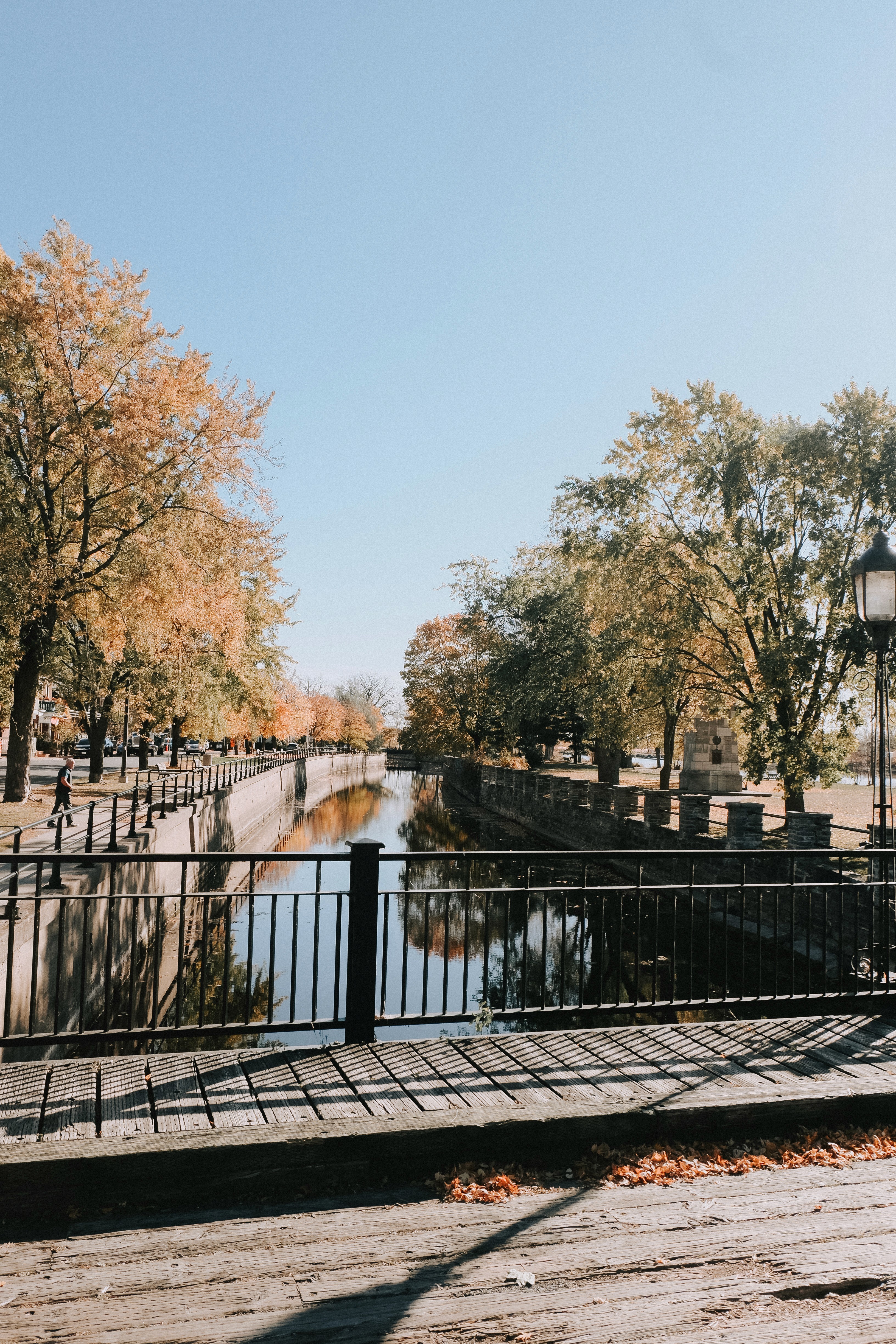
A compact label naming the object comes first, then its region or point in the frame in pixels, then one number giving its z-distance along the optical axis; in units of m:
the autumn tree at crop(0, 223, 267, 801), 17.50
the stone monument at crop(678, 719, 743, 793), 34.28
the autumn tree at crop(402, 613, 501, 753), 55.12
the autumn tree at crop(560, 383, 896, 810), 18.88
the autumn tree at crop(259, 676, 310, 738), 45.66
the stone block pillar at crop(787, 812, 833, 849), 14.62
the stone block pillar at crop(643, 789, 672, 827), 22.38
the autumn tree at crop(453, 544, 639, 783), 25.09
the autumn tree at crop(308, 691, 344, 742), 95.50
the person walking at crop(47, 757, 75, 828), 16.61
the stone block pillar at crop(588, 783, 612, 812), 27.16
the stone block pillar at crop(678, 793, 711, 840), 20.00
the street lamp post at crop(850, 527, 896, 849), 7.23
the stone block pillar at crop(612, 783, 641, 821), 24.86
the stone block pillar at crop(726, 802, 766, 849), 16.77
